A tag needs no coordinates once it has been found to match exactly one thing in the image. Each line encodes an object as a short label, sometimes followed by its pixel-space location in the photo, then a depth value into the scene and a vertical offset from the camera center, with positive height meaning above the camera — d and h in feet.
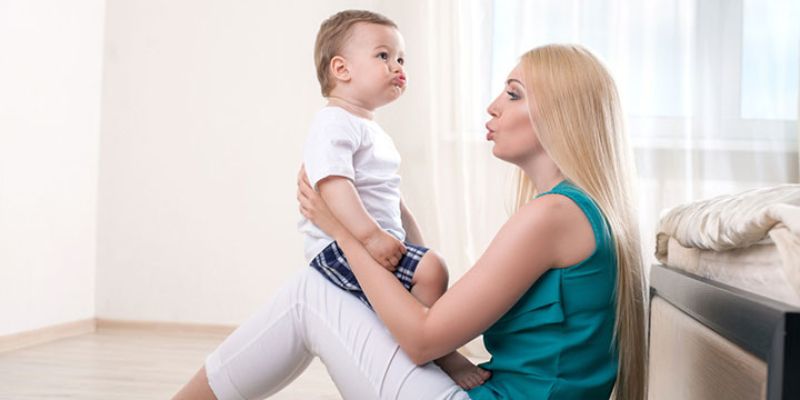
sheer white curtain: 11.47 +1.51
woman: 4.06 -0.49
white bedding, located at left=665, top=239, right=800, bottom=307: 2.82 -0.24
